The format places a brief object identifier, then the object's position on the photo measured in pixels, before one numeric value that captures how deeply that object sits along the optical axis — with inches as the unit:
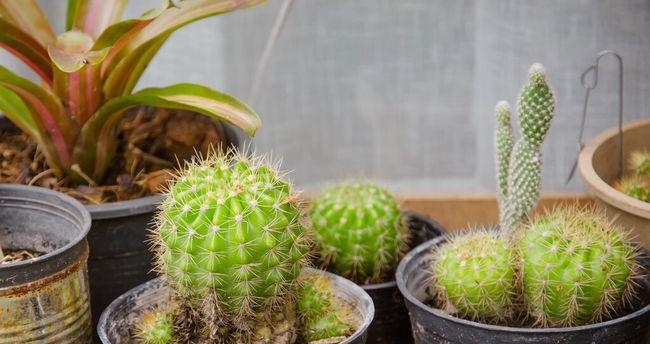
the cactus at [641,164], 29.9
